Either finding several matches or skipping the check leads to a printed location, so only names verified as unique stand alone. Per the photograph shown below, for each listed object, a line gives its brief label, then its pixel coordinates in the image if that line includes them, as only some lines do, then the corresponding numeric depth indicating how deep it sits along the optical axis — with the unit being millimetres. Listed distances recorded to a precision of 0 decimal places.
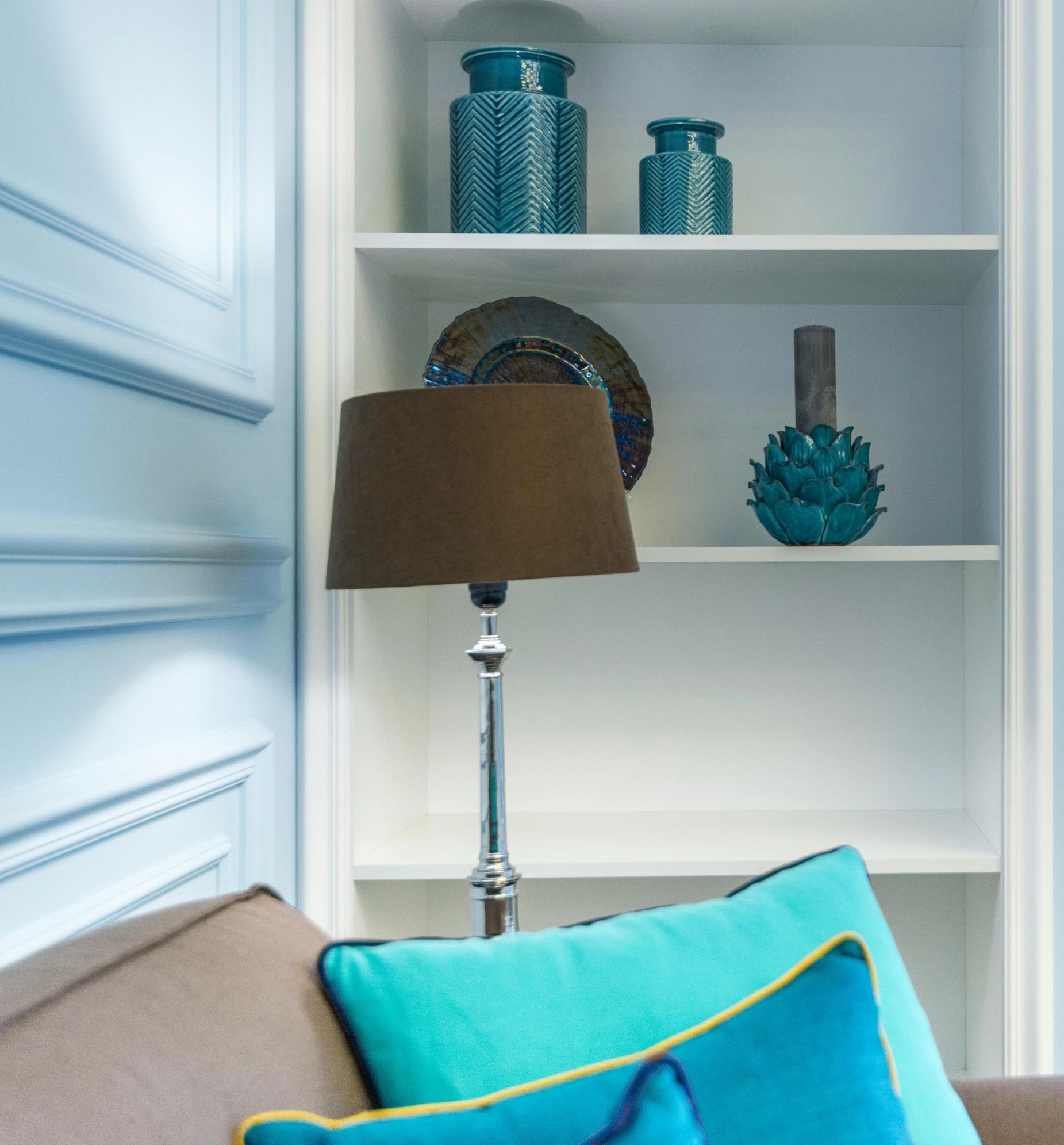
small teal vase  1671
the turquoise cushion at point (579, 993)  641
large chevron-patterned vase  1621
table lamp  1092
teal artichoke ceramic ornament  1619
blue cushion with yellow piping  520
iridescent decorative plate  1743
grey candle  1661
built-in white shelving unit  1837
